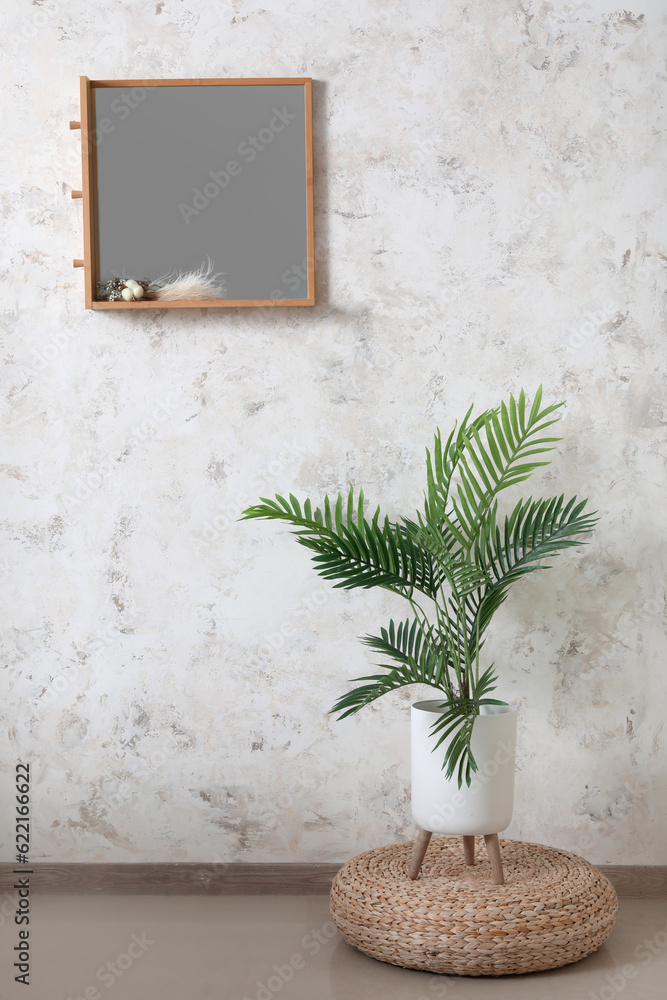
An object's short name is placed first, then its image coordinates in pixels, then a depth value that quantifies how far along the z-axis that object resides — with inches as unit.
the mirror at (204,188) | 80.0
